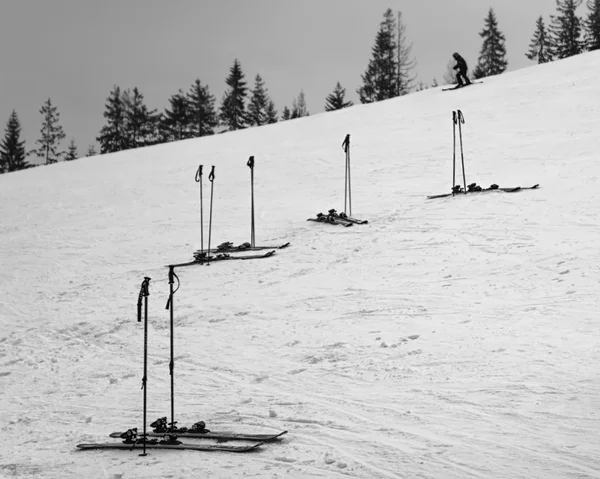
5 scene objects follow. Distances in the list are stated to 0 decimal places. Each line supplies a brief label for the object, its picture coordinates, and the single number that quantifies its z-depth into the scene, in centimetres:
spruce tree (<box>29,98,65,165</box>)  6588
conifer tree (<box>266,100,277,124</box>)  6788
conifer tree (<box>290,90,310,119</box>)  8062
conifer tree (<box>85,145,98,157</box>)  7591
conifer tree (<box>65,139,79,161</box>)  6969
